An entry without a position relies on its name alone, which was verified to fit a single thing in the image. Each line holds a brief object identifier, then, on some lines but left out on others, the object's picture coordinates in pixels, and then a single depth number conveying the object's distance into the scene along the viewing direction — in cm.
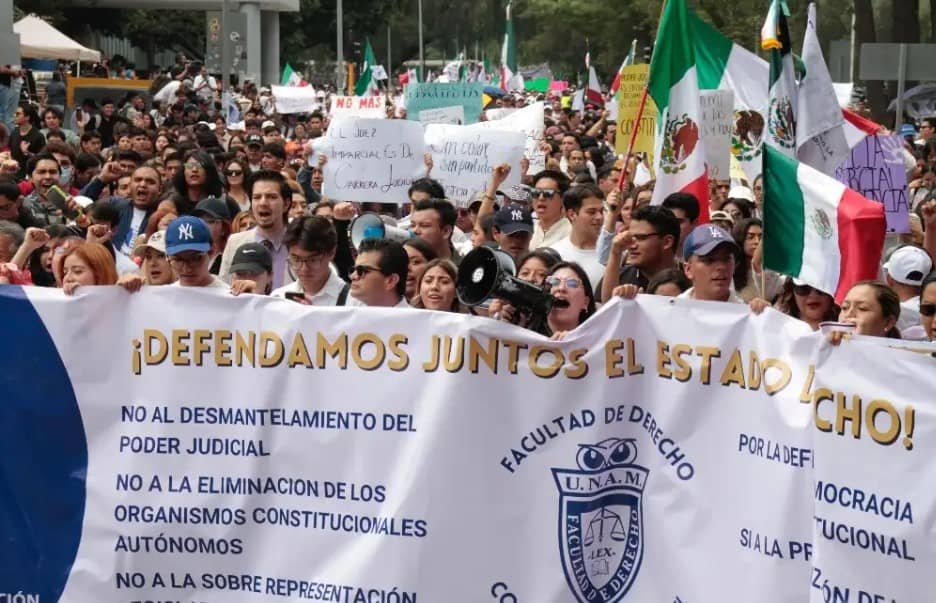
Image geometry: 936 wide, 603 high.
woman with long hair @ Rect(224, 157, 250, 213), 1263
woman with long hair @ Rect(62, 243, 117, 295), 679
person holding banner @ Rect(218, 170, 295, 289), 926
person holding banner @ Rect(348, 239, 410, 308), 683
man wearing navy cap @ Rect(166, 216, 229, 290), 689
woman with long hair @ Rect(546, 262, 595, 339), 657
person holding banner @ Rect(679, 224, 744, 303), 669
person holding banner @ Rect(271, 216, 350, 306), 752
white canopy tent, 3534
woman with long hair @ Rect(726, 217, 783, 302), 841
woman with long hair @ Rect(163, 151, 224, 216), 1147
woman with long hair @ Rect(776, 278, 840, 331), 672
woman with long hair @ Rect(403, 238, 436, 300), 797
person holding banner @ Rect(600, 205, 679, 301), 796
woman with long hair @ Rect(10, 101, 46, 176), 1589
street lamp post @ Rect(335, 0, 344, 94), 3977
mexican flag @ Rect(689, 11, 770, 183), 1186
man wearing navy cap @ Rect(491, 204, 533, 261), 930
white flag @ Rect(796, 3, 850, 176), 841
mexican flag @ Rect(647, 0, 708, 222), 984
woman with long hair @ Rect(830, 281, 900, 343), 608
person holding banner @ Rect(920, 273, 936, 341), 707
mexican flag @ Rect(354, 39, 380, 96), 2612
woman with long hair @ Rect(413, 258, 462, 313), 687
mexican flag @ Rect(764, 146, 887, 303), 618
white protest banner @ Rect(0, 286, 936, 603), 536
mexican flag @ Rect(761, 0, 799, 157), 793
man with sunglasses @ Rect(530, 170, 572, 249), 1023
